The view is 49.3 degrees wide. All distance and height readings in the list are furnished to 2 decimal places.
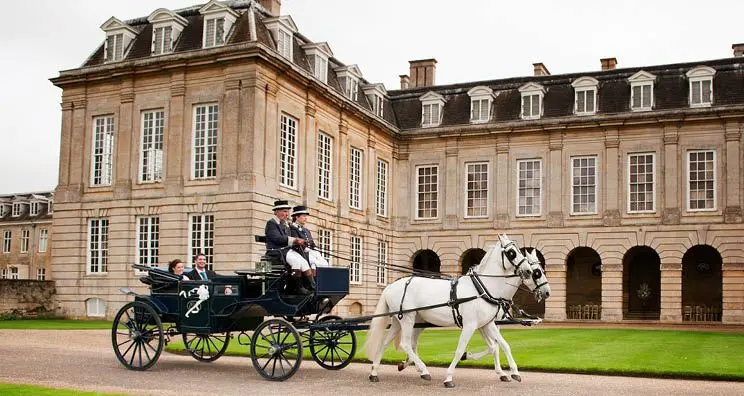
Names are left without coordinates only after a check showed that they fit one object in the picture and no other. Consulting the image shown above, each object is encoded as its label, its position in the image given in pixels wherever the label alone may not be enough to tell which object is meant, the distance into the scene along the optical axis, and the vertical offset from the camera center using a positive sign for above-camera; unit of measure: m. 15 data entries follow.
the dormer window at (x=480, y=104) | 36.28 +6.86
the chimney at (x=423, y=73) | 41.38 +9.38
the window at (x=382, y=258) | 35.22 -0.14
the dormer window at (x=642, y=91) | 33.72 +7.05
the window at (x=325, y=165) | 29.75 +3.30
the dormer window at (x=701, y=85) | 32.84 +7.13
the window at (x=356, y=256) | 32.12 -0.07
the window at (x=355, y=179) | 32.41 +3.07
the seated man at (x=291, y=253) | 11.43 +0.00
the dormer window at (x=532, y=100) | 35.50 +6.92
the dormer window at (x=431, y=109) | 37.22 +6.76
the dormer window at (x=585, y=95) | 34.75 +7.02
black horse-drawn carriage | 11.30 -0.83
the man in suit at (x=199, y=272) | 12.89 -0.33
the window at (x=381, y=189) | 35.38 +2.91
